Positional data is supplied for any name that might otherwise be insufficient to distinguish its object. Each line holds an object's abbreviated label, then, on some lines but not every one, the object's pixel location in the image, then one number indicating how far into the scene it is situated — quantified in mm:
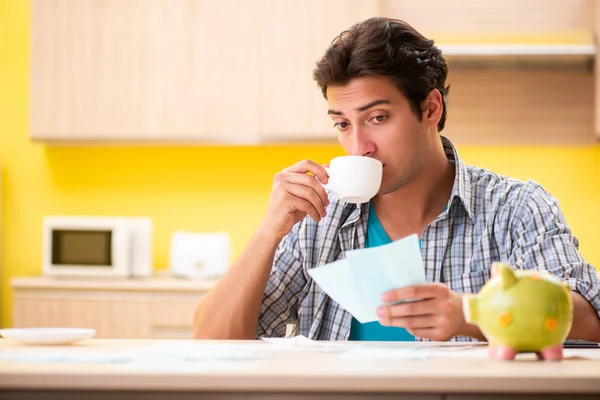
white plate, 3813
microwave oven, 6160
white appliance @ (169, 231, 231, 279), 6156
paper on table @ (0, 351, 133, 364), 3336
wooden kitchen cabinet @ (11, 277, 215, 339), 5949
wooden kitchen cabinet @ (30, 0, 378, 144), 6188
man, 4205
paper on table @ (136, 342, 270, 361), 3434
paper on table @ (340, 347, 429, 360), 3466
